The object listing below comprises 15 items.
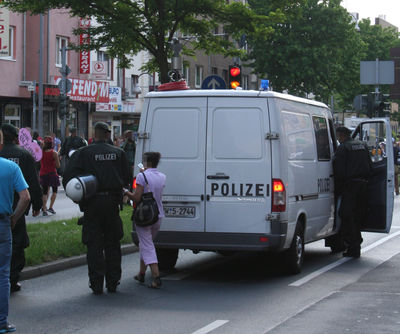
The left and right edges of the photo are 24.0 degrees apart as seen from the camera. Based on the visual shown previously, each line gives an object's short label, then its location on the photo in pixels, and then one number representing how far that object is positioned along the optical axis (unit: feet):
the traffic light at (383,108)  80.18
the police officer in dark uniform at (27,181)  32.96
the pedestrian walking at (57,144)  117.91
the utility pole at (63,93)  114.62
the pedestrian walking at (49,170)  69.67
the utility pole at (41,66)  130.41
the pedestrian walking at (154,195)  34.27
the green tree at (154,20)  71.00
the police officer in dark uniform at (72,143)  73.72
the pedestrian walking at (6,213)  24.56
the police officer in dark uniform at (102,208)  33.19
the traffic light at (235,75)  70.25
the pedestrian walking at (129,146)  76.28
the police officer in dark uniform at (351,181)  43.86
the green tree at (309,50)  182.50
